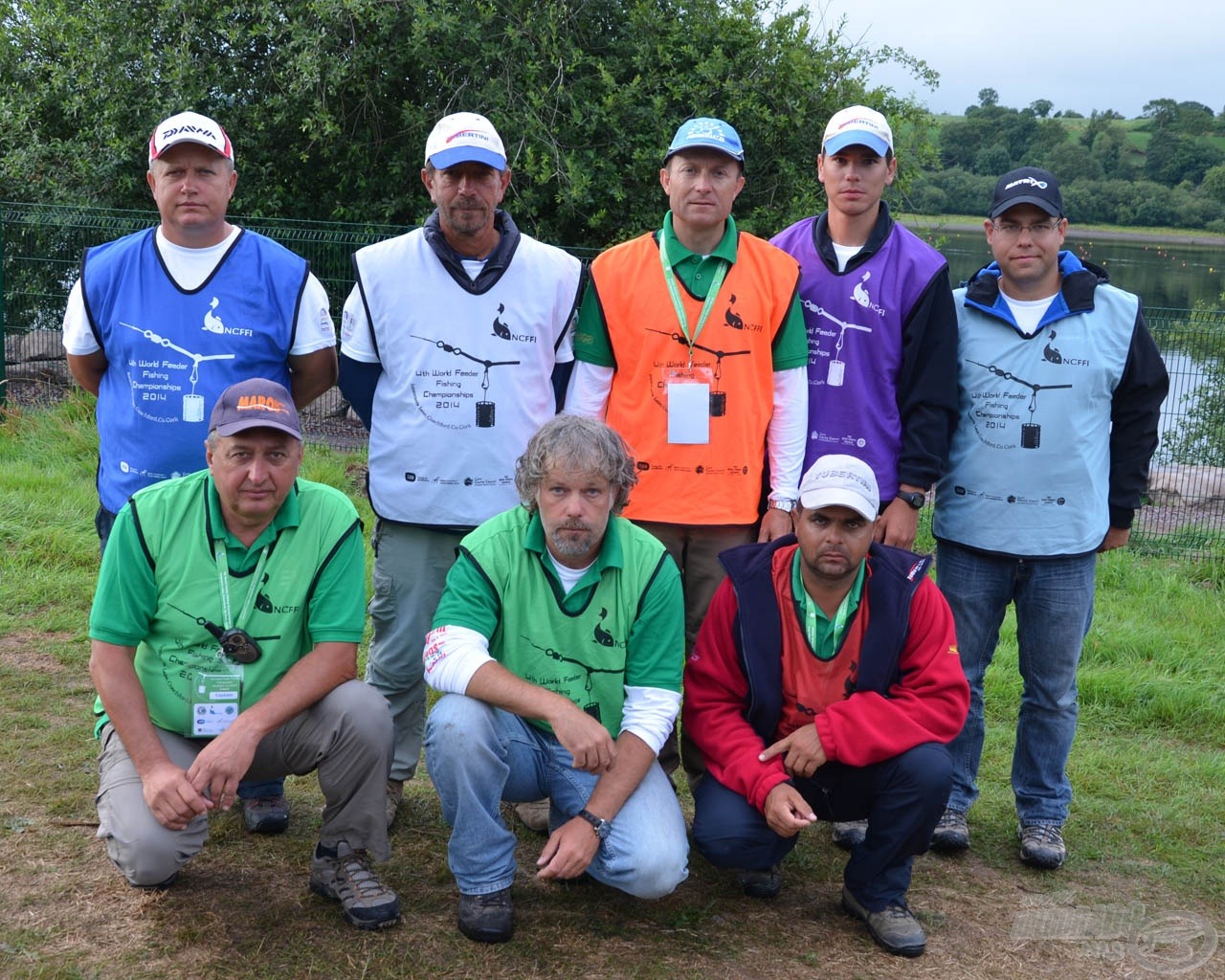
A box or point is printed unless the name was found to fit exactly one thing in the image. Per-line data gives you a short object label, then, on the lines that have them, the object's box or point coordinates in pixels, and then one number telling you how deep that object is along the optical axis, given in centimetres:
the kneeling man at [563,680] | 351
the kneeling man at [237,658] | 346
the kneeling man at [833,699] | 361
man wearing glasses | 407
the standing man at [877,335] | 409
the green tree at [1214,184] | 4738
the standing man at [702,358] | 406
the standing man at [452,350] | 404
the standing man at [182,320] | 399
